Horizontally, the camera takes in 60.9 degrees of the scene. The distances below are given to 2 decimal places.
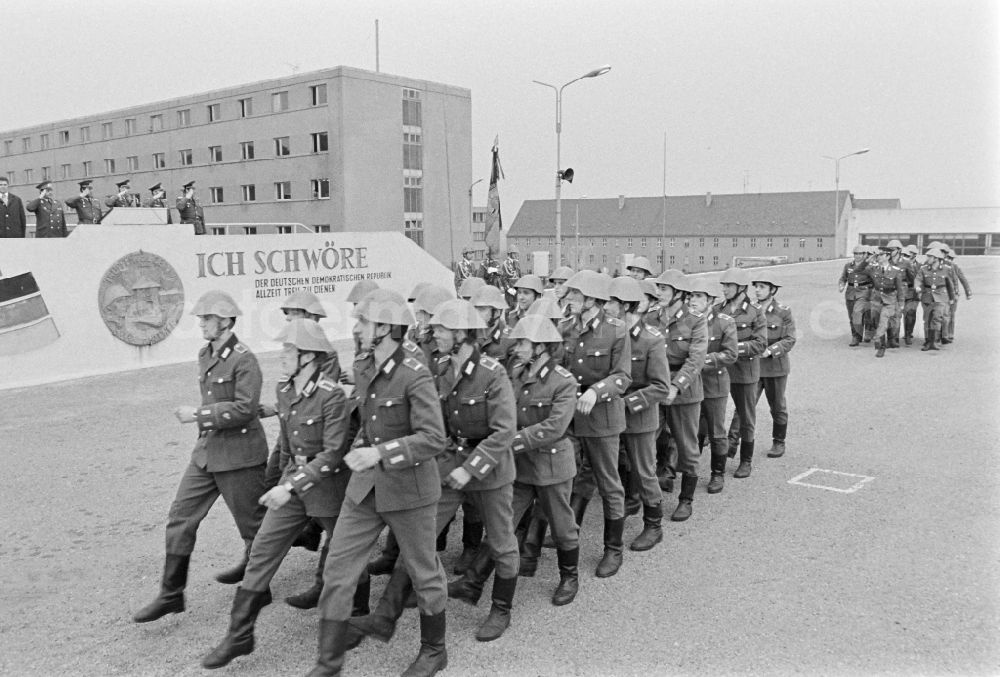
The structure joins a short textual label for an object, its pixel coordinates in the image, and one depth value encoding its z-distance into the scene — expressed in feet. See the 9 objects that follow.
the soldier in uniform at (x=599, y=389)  19.53
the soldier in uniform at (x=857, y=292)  55.26
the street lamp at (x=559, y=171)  80.33
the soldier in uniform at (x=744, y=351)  27.30
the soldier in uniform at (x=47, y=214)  49.26
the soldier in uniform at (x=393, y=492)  14.34
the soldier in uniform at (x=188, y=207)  61.11
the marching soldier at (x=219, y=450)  16.85
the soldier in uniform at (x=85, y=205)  53.78
